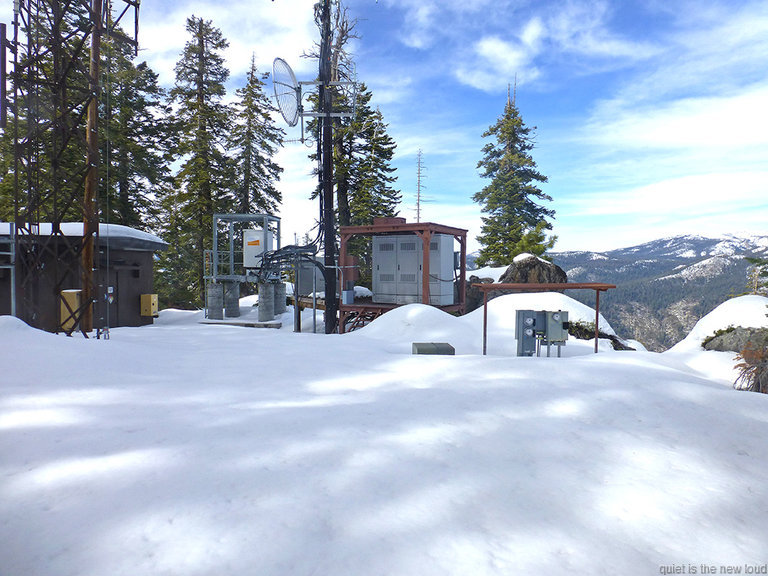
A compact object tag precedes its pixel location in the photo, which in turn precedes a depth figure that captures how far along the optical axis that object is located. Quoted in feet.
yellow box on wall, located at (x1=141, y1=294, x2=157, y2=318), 56.75
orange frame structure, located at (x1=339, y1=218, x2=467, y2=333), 51.20
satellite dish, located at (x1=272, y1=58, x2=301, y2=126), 45.27
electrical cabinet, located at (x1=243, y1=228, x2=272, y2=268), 64.08
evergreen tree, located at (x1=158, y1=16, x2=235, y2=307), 84.69
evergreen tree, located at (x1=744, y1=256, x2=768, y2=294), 30.07
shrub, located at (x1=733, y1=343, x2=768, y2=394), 24.79
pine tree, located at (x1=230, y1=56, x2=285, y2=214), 90.84
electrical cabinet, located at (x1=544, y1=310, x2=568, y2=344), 29.14
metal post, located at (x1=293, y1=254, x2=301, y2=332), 45.54
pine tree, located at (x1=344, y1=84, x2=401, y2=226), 84.94
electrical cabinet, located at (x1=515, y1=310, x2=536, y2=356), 29.50
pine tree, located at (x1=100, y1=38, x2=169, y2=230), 74.79
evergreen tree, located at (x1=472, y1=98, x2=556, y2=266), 97.71
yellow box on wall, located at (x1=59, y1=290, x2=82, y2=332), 40.09
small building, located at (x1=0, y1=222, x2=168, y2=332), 38.53
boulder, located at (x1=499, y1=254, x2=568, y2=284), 67.41
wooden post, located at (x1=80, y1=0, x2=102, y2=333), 35.32
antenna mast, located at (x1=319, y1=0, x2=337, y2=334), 48.85
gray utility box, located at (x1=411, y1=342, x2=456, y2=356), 27.68
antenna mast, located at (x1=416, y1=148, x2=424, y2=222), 116.37
